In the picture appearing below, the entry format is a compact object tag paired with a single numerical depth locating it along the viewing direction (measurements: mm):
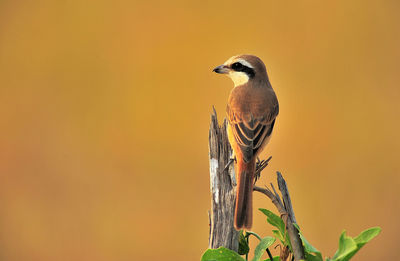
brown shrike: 4599
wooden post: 4591
